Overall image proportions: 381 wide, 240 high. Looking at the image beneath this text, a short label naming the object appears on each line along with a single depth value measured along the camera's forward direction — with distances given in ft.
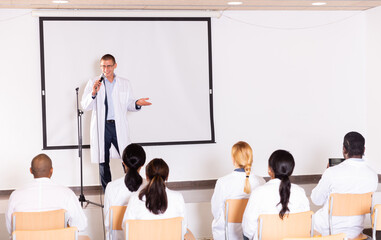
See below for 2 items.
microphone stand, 19.18
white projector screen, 22.35
